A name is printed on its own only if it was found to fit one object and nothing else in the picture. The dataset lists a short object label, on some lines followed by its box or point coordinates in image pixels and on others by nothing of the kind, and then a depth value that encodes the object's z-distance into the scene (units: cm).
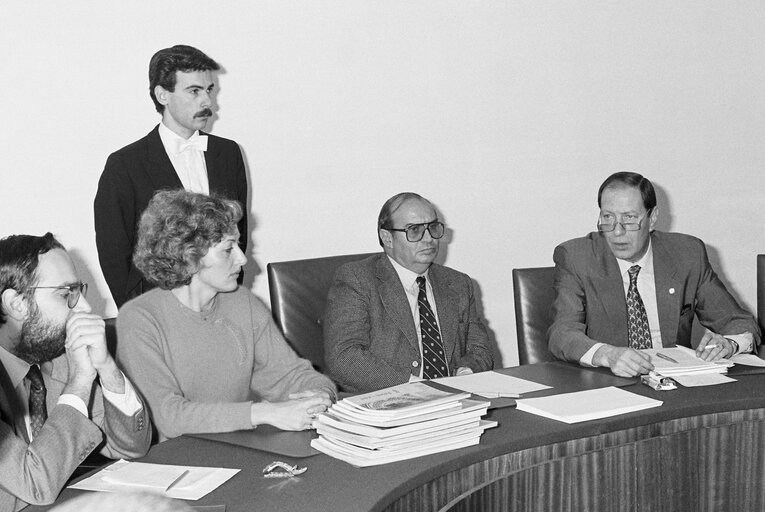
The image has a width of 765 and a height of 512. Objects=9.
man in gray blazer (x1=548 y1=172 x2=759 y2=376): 333
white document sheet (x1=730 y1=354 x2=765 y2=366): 290
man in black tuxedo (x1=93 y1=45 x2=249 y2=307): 360
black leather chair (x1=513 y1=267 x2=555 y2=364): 341
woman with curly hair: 250
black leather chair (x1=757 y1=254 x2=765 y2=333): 371
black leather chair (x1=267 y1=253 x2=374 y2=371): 330
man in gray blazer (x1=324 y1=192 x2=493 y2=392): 332
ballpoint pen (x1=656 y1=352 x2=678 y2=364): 284
